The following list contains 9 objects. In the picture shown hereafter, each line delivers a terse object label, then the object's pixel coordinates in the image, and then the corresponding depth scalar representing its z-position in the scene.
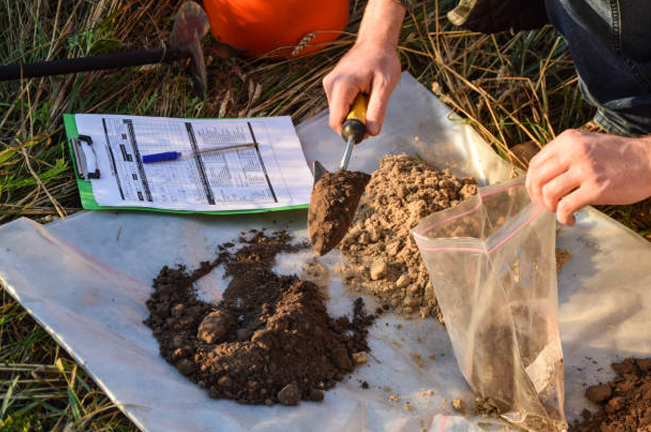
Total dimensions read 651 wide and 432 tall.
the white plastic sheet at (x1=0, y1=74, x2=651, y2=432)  1.25
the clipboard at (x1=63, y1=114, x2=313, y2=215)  1.70
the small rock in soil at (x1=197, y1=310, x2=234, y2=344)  1.35
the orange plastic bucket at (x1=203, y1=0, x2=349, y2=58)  2.13
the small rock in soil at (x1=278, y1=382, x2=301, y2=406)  1.26
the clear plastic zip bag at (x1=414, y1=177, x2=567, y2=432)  1.24
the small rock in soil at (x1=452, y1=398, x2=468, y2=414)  1.32
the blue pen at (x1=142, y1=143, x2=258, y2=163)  1.83
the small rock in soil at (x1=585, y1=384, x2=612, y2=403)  1.33
